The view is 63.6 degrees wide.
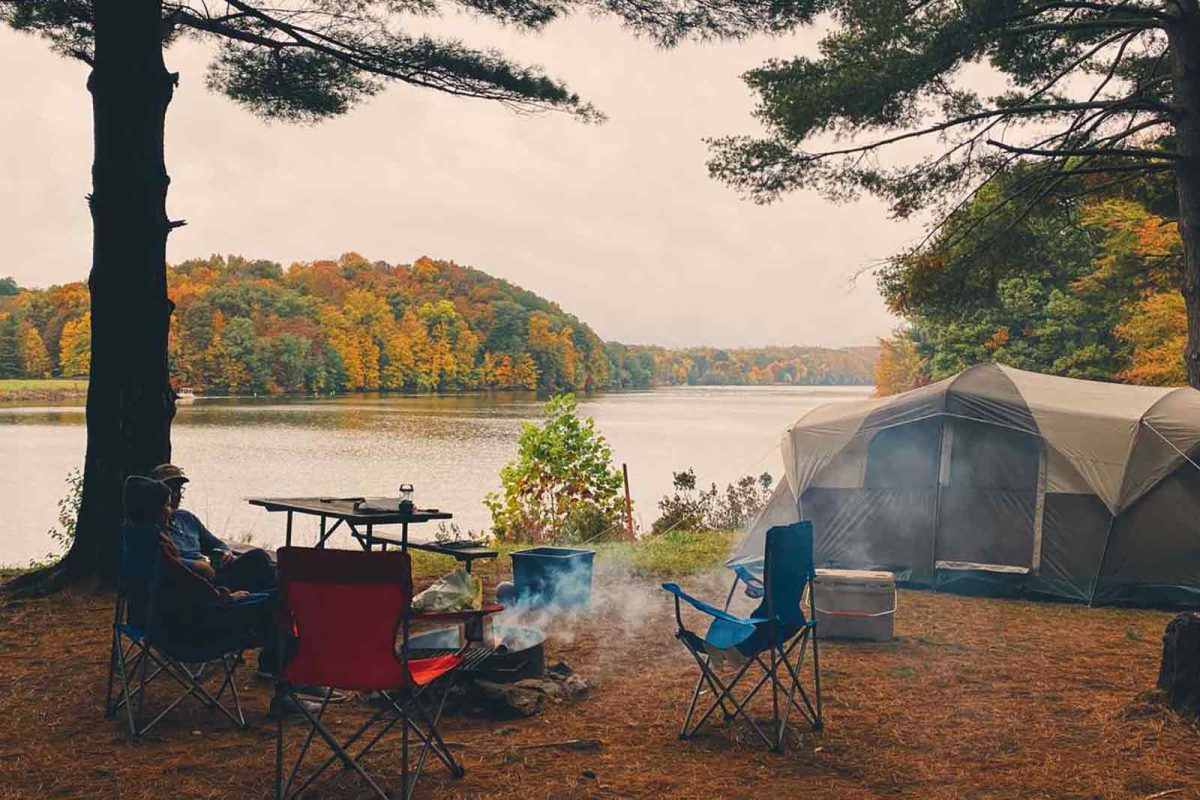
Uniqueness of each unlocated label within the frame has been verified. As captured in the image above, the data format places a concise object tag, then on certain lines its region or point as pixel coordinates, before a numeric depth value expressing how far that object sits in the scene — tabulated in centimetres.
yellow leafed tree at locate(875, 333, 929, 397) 3462
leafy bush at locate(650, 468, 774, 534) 1064
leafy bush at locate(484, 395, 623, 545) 1046
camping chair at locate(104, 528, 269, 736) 353
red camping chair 288
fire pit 396
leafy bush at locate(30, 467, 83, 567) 814
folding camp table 501
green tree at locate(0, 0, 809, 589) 609
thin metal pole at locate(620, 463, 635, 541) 1022
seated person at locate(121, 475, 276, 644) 350
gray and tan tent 659
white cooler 539
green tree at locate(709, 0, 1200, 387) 811
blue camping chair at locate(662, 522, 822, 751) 367
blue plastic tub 586
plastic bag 439
